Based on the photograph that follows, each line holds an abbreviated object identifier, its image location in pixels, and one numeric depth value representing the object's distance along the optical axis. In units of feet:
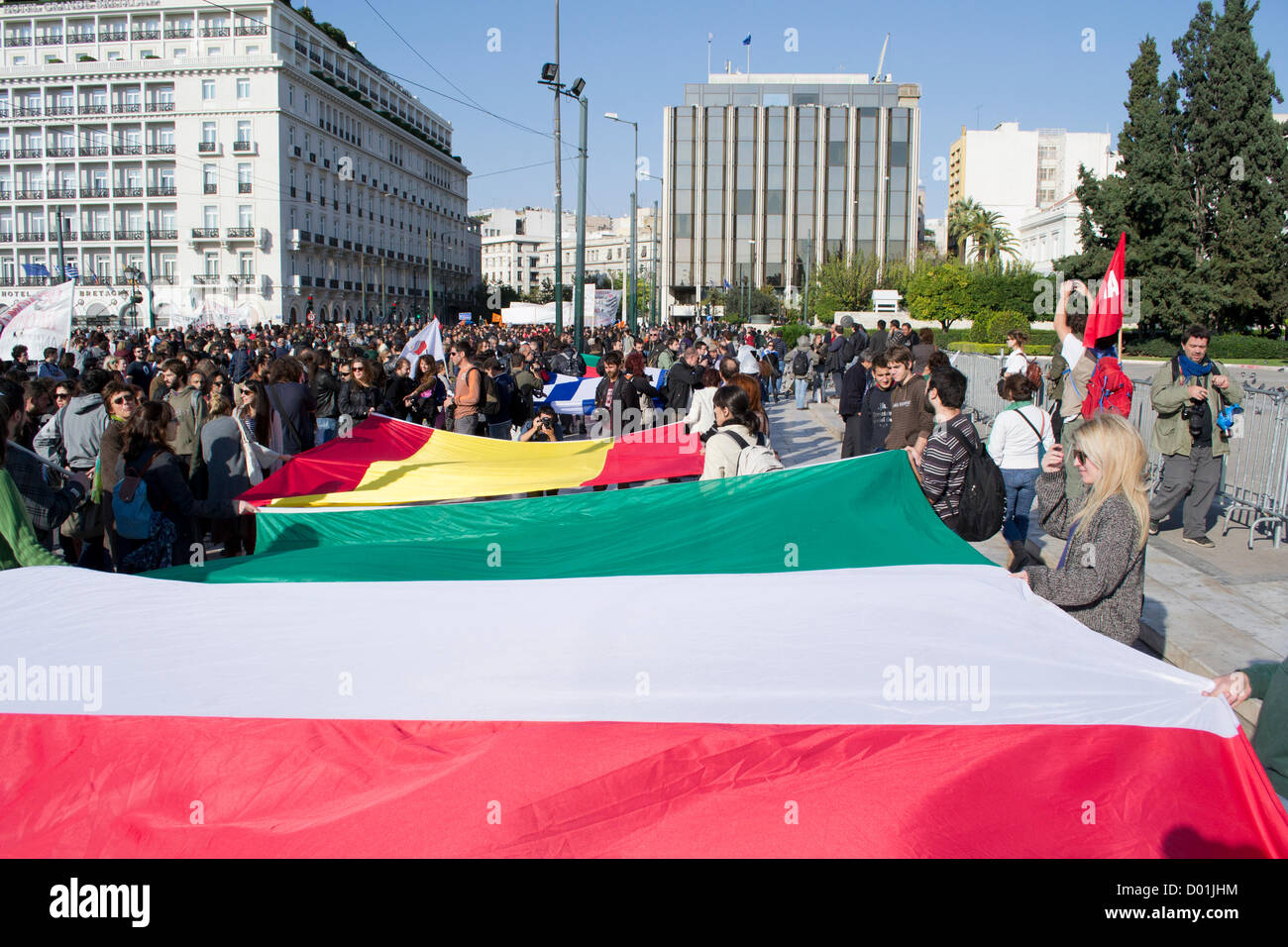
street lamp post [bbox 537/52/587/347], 72.38
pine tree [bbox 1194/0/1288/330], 151.64
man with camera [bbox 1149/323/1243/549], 29.37
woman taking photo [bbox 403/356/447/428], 41.78
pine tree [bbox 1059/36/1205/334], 152.66
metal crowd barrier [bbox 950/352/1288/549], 30.35
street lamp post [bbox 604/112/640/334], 131.74
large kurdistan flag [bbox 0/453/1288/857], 10.44
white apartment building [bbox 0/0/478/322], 228.02
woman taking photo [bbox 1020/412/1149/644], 12.32
